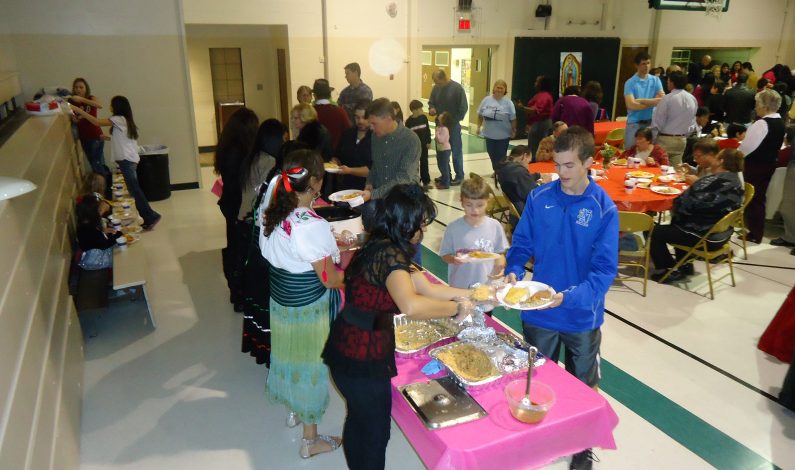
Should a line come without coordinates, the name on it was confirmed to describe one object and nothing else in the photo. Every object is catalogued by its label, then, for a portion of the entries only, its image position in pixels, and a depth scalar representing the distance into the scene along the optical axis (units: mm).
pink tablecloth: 2035
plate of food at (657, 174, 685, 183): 5838
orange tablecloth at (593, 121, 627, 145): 9281
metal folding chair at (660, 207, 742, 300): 4855
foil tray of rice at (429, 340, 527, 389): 2379
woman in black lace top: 2133
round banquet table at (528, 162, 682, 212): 5141
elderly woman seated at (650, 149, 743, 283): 4836
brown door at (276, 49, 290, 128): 10727
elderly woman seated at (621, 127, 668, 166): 6617
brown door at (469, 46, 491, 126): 12414
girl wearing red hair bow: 2654
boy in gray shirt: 3412
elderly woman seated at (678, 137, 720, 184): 5371
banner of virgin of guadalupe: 12766
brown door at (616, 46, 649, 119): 13391
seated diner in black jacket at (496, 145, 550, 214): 5184
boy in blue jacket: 2580
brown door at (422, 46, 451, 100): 14469
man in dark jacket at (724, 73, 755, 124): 9328
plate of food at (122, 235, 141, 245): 5095
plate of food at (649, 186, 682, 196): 5357
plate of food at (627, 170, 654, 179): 5941
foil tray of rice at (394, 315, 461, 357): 2641
